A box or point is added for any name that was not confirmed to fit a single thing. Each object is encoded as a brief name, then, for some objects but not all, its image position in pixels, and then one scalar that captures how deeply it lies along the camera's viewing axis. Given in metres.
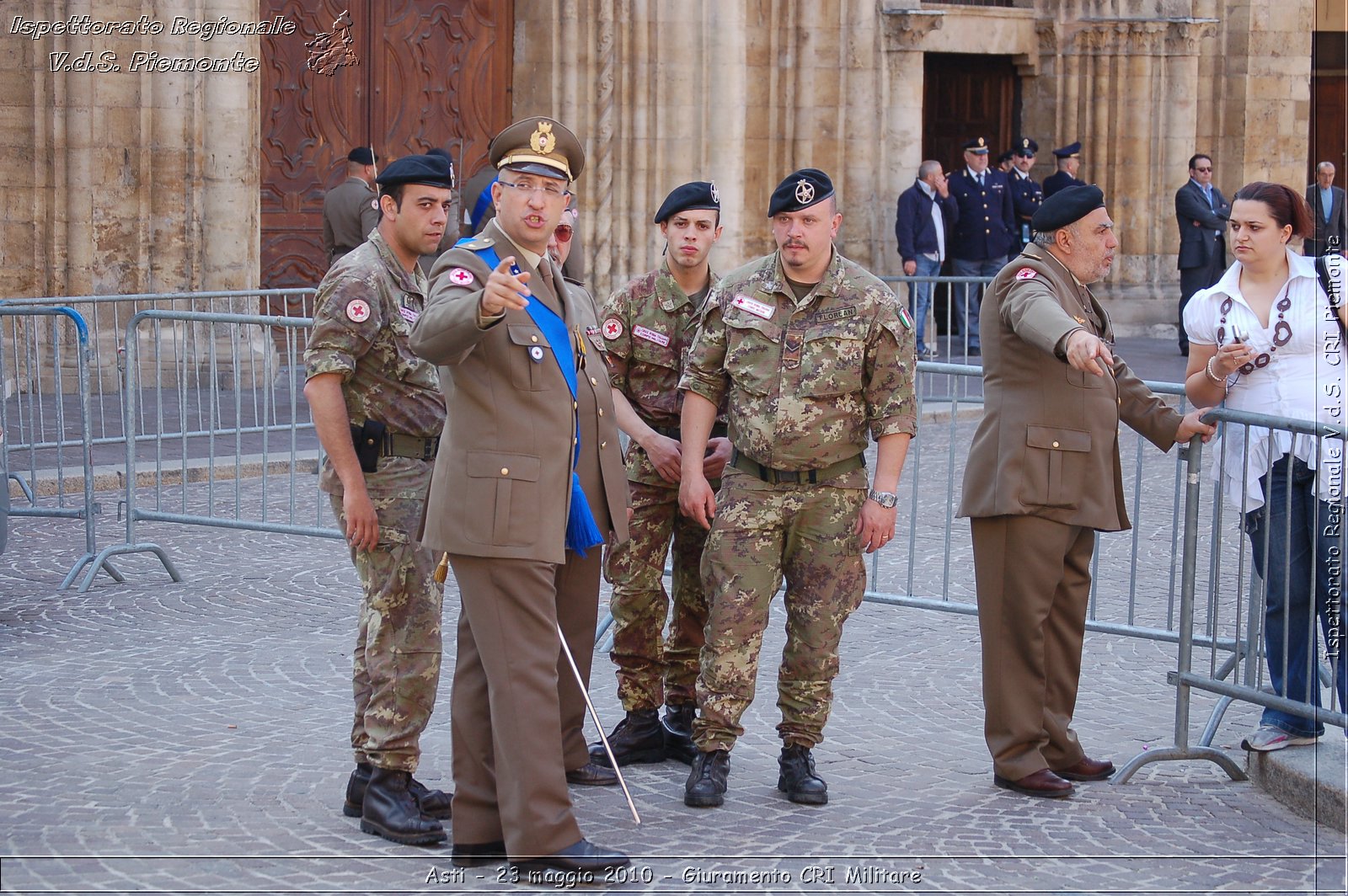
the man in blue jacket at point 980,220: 18.44
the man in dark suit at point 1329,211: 19.88
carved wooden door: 15.49
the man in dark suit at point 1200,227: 18.77
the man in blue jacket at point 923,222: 18.09
